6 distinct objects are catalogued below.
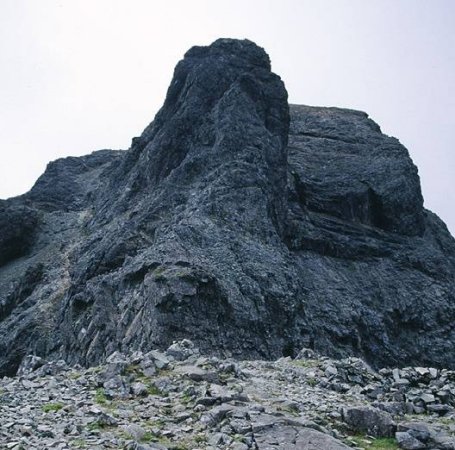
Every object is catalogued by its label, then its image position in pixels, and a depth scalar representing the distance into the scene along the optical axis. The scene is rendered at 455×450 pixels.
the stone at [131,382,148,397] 22.34
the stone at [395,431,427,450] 19.00
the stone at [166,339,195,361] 28.14
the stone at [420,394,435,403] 24.22
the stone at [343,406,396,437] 19.97
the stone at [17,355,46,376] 34.13
